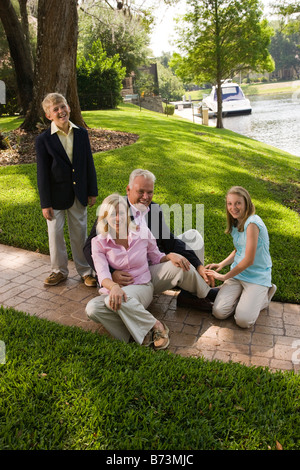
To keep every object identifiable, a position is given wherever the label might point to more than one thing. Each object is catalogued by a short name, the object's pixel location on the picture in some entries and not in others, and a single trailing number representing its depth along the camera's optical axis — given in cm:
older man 353
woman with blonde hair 325
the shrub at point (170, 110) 3291
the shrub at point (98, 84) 2461
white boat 3181
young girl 359
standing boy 405
